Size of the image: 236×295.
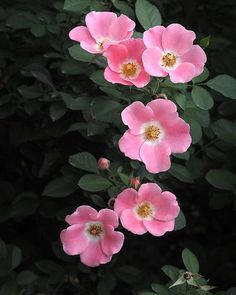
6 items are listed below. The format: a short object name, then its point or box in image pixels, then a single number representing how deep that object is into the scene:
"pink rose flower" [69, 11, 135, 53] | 1.40
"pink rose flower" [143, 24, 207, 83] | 1.30
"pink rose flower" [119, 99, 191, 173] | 1.31
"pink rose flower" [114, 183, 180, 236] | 1.32
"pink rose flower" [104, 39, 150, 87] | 1.30
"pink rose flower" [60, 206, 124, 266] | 1.34
